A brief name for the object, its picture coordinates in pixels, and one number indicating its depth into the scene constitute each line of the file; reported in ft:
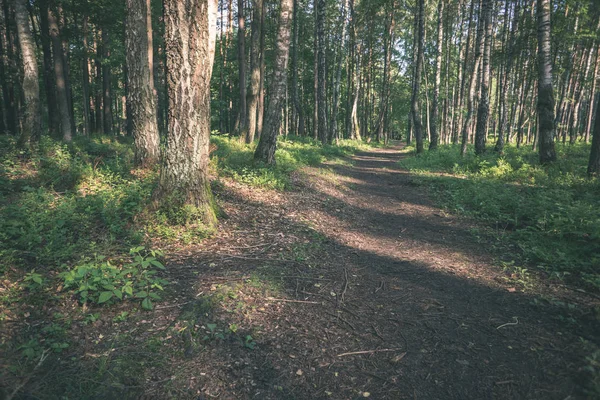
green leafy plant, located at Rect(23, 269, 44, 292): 10.54
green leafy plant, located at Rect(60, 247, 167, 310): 10.64
